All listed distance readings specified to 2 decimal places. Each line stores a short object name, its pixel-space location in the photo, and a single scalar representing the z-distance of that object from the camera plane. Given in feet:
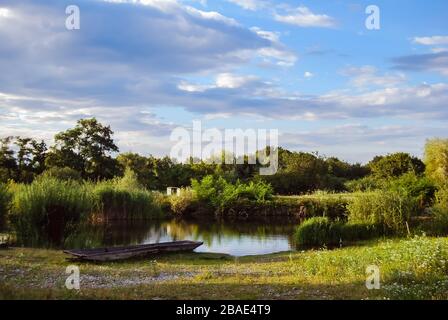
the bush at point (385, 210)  69.10
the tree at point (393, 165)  135.03
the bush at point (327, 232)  66.95
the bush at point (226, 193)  112.88
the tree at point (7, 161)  138.00
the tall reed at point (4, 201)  61.00
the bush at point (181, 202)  112.06
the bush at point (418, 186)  88.91
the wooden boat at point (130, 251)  50.13
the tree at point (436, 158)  108.47
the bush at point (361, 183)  129.98
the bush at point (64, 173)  117.60
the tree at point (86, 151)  149.28
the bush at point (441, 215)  67.04
